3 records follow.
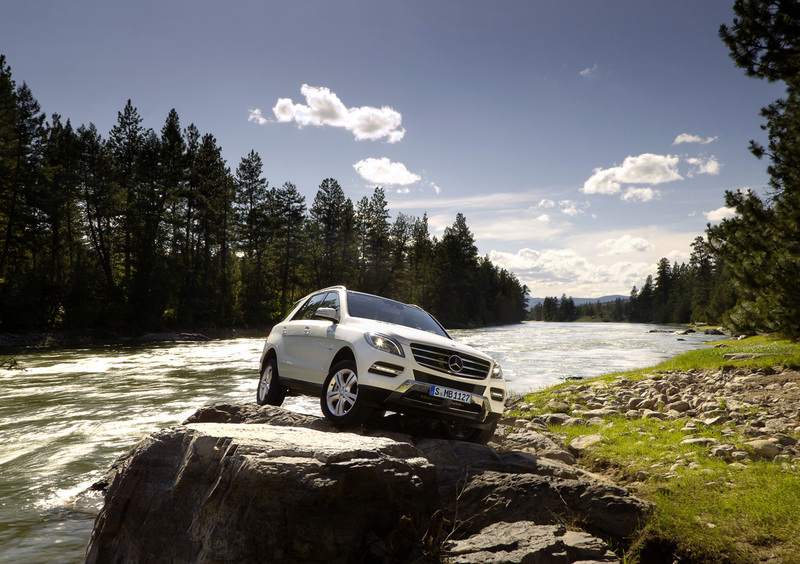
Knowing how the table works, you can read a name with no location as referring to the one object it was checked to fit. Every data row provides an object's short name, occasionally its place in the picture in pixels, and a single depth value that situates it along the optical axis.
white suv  5.53
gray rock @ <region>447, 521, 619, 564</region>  3.49
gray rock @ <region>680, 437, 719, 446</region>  6.57
